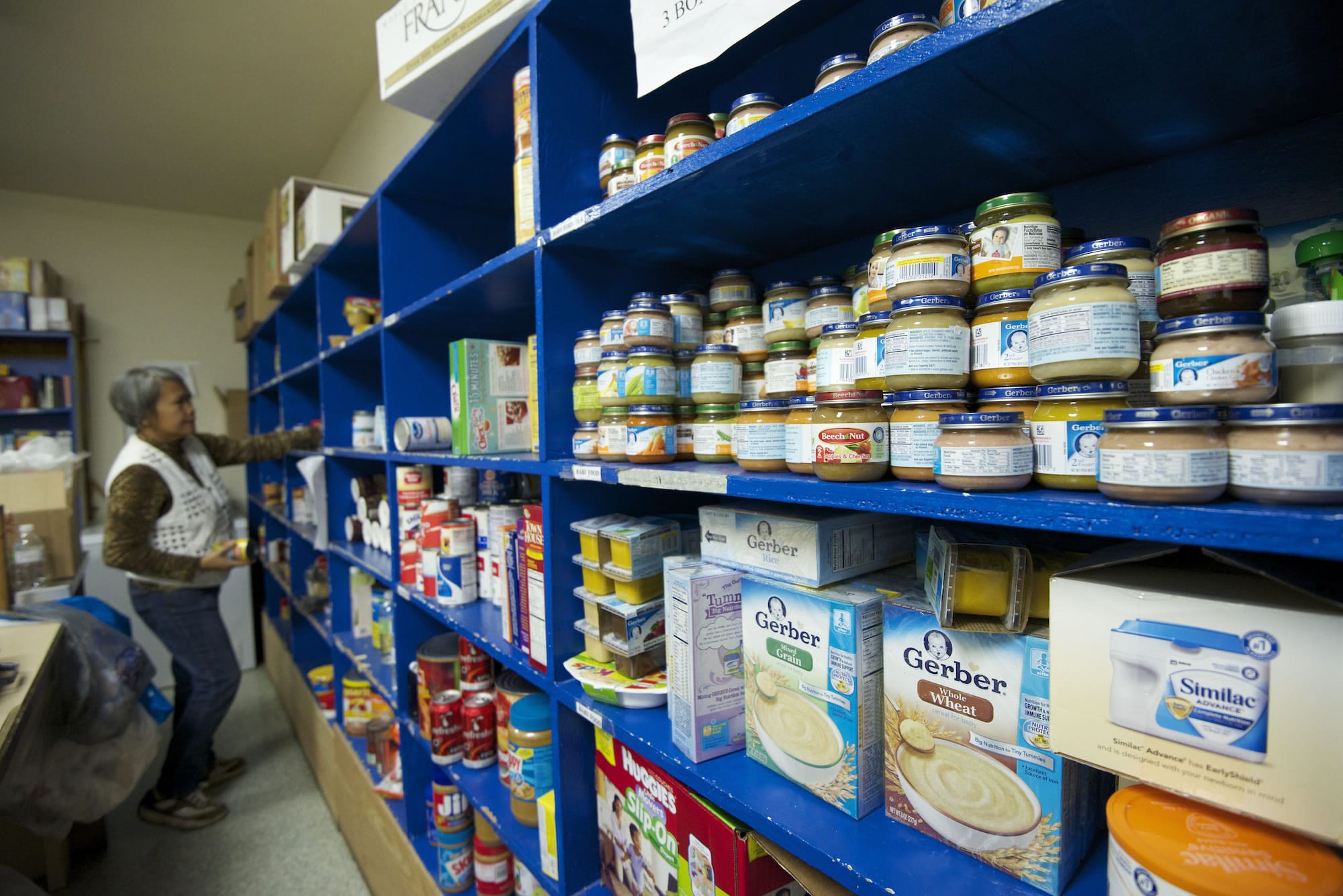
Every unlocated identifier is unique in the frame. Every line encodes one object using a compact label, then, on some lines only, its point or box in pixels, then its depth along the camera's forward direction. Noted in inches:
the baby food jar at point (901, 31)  26.7
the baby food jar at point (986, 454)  22.4
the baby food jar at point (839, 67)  29.6
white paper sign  31.5
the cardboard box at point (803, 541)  32.9
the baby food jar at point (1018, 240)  25.1
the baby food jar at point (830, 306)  35.1
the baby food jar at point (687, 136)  37.8
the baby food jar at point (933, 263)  26.2
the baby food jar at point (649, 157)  39.3
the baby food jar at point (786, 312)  37.5
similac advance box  17.9
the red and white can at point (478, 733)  67.3
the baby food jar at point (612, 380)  41.8
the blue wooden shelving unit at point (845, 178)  22.3
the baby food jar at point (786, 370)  35.4
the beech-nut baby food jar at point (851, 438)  27.4
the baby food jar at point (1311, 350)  19.7
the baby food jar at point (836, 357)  30.2
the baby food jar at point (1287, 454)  16.7
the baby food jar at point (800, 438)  29.8
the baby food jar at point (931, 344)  25.4
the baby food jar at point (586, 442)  45.4
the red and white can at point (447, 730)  68.7
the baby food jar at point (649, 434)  40.3
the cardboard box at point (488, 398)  64.9
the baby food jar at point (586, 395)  45.9
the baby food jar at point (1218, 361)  18.7
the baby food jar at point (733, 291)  44.0
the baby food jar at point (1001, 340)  24.8
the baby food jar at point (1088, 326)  21.2
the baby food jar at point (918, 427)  25.7
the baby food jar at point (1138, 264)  23.5
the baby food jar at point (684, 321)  44.0
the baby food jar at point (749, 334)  41.1
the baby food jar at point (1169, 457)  18.3
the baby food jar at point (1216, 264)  20.2
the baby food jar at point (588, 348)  46.3
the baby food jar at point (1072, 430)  22.0
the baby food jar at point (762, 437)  32.4
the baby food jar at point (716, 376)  38.5
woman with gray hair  103.8
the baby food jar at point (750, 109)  33.7
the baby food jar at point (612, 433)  41.8
